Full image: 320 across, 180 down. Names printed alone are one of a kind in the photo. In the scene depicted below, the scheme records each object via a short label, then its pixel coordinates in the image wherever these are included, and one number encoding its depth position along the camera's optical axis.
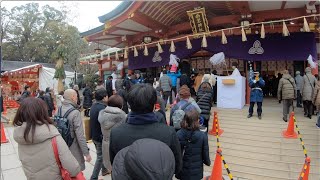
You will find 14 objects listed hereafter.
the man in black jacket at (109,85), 12.10
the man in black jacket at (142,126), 2.15
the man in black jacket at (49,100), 10.30
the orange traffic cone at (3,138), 8.65
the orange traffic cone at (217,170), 4.82
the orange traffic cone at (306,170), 4.00
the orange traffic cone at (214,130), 7.64
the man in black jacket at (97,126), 4.70
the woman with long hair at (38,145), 2.54
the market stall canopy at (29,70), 21.98
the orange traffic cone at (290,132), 6.95
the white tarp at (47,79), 21.97
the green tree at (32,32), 39.28
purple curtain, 9.84
